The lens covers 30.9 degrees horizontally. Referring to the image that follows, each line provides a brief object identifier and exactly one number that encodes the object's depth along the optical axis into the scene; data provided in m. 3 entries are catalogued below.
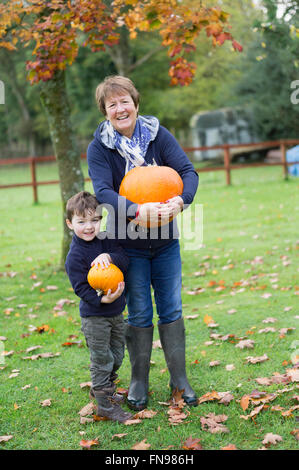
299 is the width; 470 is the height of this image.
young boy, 3.46
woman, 3.43
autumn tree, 5.82
